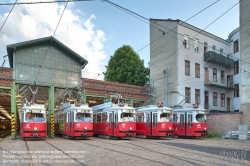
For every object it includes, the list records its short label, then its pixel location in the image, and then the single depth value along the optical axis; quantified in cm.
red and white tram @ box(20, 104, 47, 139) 2209
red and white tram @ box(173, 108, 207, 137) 2478
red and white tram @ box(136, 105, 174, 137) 2388
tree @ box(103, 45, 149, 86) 4397
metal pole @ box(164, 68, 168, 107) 3397
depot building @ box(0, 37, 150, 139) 2694
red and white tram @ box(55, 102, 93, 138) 2258
